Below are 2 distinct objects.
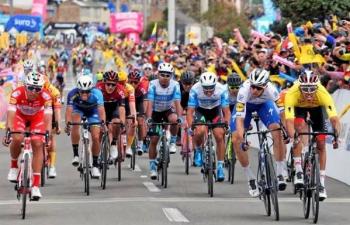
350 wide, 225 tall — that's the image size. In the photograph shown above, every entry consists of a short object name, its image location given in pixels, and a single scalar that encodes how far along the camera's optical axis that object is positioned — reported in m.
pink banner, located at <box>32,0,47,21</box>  69.31
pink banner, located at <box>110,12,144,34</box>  79.56
